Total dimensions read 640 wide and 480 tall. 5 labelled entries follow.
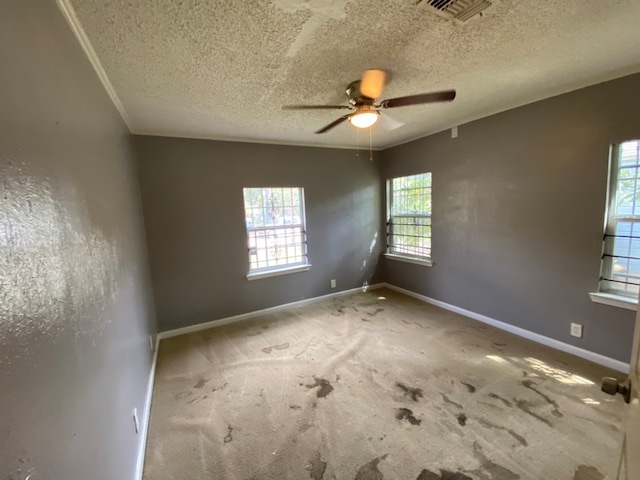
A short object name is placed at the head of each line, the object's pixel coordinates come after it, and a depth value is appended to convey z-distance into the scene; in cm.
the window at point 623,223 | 219
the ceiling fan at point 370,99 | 179
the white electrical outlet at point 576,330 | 253
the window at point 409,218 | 401
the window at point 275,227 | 379
